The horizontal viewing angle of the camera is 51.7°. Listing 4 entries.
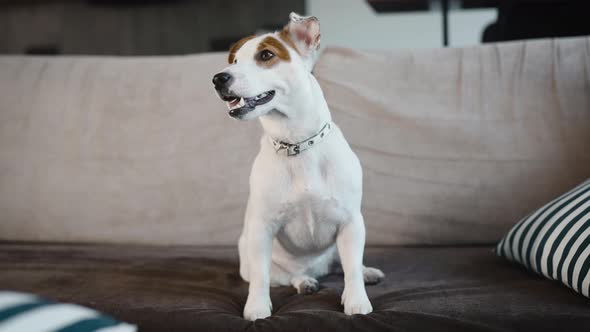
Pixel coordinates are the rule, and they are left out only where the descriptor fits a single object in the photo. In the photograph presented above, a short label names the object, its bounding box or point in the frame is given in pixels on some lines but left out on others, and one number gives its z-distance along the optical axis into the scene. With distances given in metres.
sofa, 1.66
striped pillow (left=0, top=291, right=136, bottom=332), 0.73
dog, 1.23
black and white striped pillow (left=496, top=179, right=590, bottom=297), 1.21
